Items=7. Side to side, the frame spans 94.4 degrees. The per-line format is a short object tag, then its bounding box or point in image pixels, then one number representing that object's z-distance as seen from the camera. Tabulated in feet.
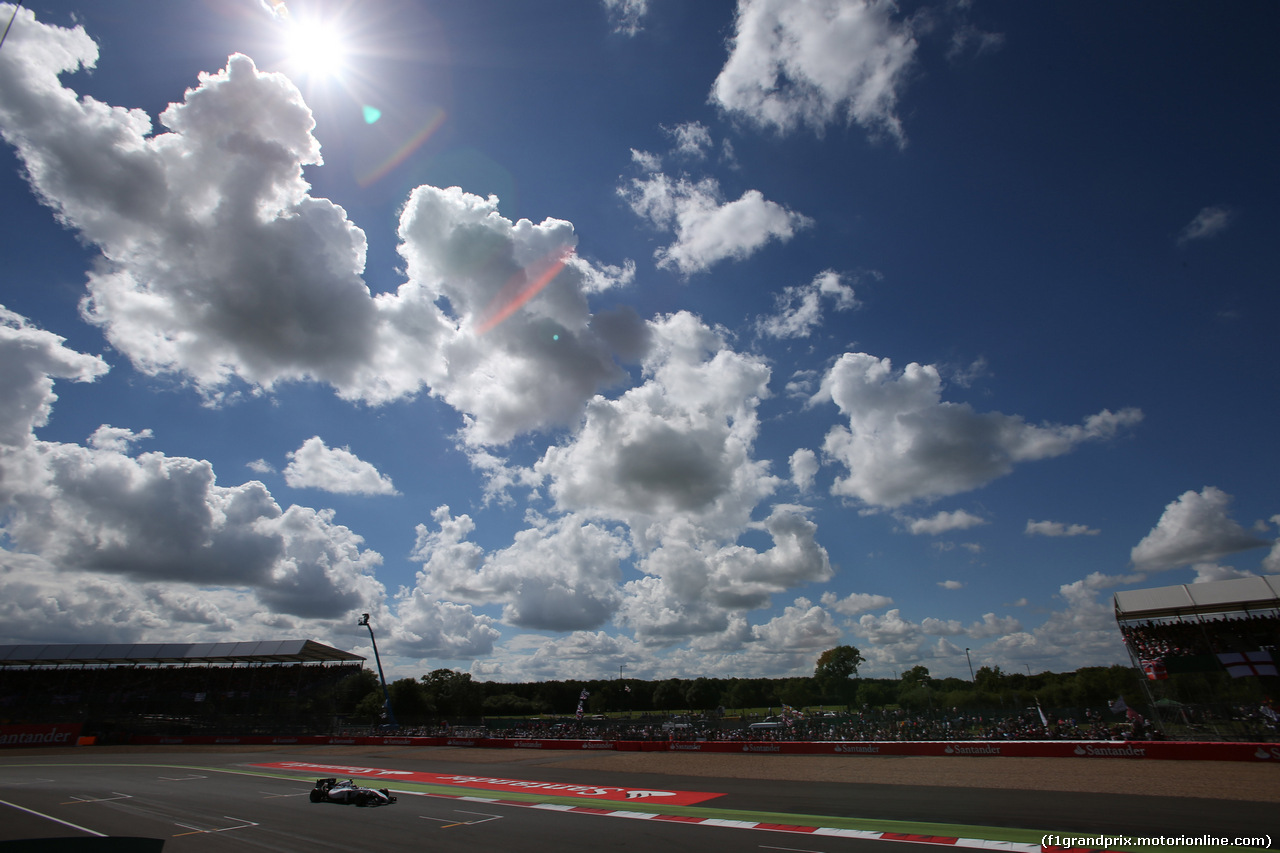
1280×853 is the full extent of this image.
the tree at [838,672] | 459.32
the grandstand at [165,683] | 229.04
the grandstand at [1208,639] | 143.33
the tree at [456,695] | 294.25
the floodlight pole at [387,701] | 183.32
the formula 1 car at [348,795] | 67.82
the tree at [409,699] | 276.41
